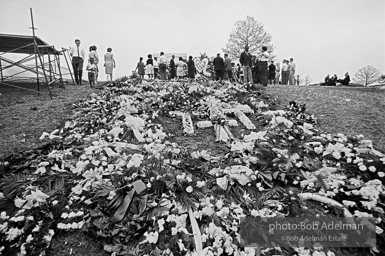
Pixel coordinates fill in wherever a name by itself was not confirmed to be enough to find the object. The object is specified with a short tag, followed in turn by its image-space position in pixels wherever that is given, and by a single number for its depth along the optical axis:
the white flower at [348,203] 2.60
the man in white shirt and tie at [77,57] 8.90
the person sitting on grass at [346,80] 14.69
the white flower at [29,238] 2.24
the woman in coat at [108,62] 10.20
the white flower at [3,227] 2.32
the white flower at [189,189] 2.74
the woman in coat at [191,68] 12.58
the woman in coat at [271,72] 12.21
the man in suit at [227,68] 11.89
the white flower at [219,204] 2.65
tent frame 7.11
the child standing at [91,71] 9.07
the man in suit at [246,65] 9.42
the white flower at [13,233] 2.25
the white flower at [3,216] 2.42
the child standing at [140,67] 13.06
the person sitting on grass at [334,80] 15.71
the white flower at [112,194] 2.68
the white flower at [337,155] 3.48
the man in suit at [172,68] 13.40
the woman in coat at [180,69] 12.20
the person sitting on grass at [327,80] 16.15
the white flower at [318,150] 3.72
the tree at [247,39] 25.39
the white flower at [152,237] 2.23
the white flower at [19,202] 2.54
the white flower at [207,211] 2.53
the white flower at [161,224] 2.35
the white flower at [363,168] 3.09
